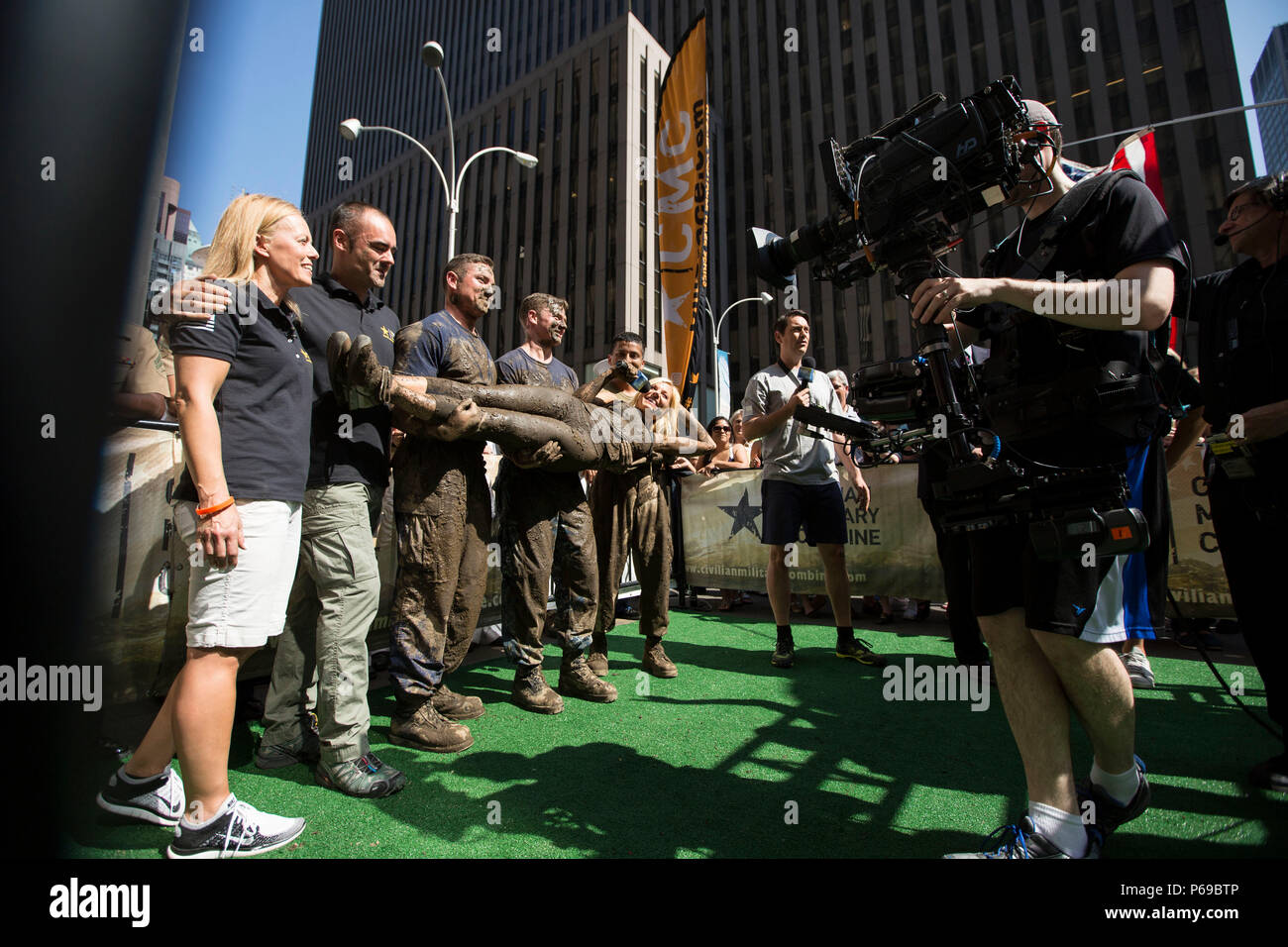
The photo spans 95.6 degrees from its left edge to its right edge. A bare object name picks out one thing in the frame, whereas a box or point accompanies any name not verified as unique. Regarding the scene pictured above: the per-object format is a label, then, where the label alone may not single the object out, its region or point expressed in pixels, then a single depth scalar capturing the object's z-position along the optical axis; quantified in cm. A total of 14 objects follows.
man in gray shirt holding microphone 390
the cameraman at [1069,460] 144
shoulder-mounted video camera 142
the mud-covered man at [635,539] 359
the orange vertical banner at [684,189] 782
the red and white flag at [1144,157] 549
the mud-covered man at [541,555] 296
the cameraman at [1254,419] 203
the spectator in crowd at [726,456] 653
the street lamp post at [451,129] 821
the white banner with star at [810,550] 522
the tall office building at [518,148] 3544
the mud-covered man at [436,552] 245
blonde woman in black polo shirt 157
